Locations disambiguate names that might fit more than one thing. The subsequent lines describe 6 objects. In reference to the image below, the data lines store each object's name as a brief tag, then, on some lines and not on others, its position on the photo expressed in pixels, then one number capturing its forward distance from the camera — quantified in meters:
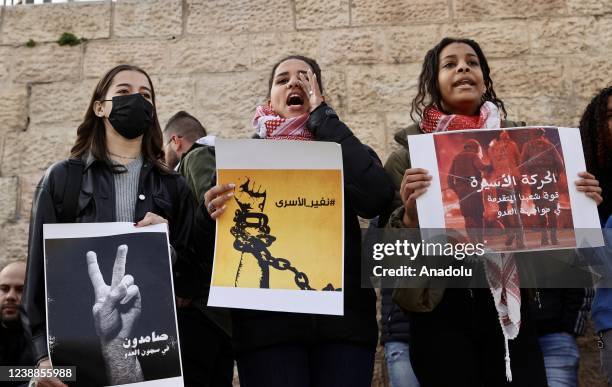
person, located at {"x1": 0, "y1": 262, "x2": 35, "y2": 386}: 3.44
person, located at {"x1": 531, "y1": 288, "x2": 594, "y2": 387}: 3.26
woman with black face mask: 2.46
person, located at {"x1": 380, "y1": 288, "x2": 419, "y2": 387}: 3.41
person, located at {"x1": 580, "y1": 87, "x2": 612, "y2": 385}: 2.96
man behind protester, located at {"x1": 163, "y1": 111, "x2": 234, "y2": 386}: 2.75
